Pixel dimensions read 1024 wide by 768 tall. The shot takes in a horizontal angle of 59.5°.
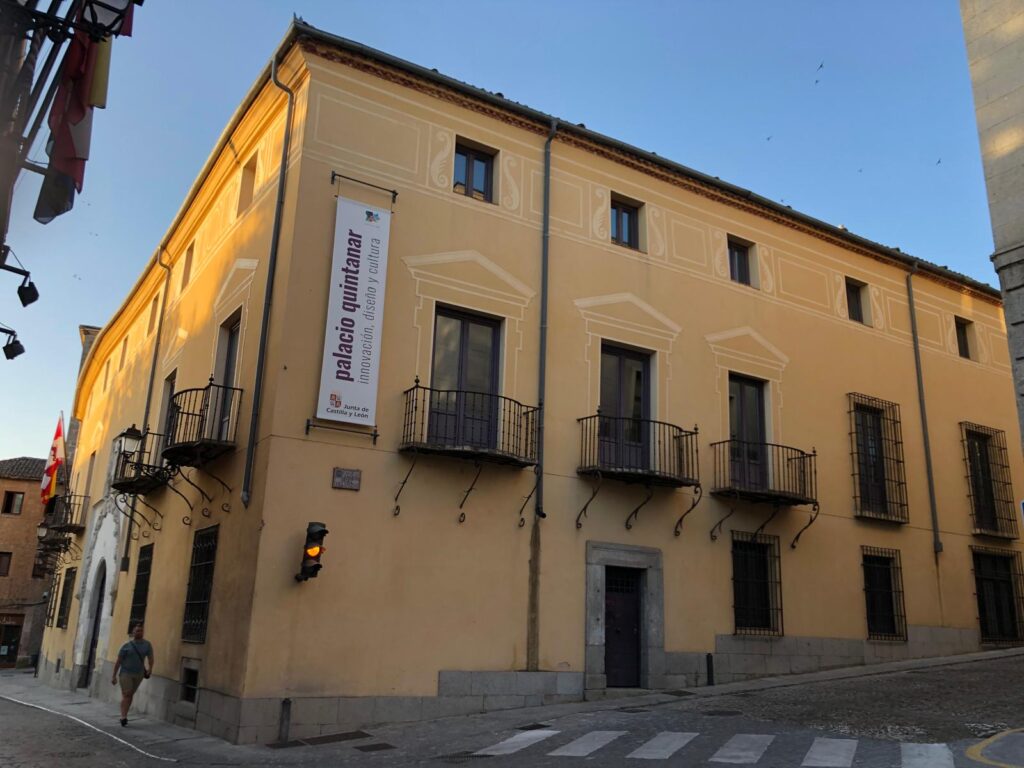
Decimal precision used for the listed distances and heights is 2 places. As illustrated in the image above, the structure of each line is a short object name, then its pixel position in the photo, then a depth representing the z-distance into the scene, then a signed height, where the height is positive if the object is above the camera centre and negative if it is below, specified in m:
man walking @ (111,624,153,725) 14.12 -0.82
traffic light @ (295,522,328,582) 11.93 +0.89
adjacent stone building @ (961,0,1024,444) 11.26 +6.62
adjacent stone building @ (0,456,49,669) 42.16 +1.77
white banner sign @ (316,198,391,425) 13.02 +4.40
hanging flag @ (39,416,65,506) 28.36 +4.45
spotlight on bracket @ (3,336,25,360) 10.39 +2.97
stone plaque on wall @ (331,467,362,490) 12.79 +1.96
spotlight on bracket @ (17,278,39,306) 9.15 +3.14
